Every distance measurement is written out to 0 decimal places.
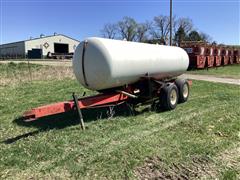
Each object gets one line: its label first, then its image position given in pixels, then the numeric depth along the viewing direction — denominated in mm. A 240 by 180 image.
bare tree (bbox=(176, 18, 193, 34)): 53264
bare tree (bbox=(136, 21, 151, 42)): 55687
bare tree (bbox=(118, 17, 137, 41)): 57746
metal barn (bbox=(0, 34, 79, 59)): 41327
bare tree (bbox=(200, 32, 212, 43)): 56454
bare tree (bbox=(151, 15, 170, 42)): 50679
